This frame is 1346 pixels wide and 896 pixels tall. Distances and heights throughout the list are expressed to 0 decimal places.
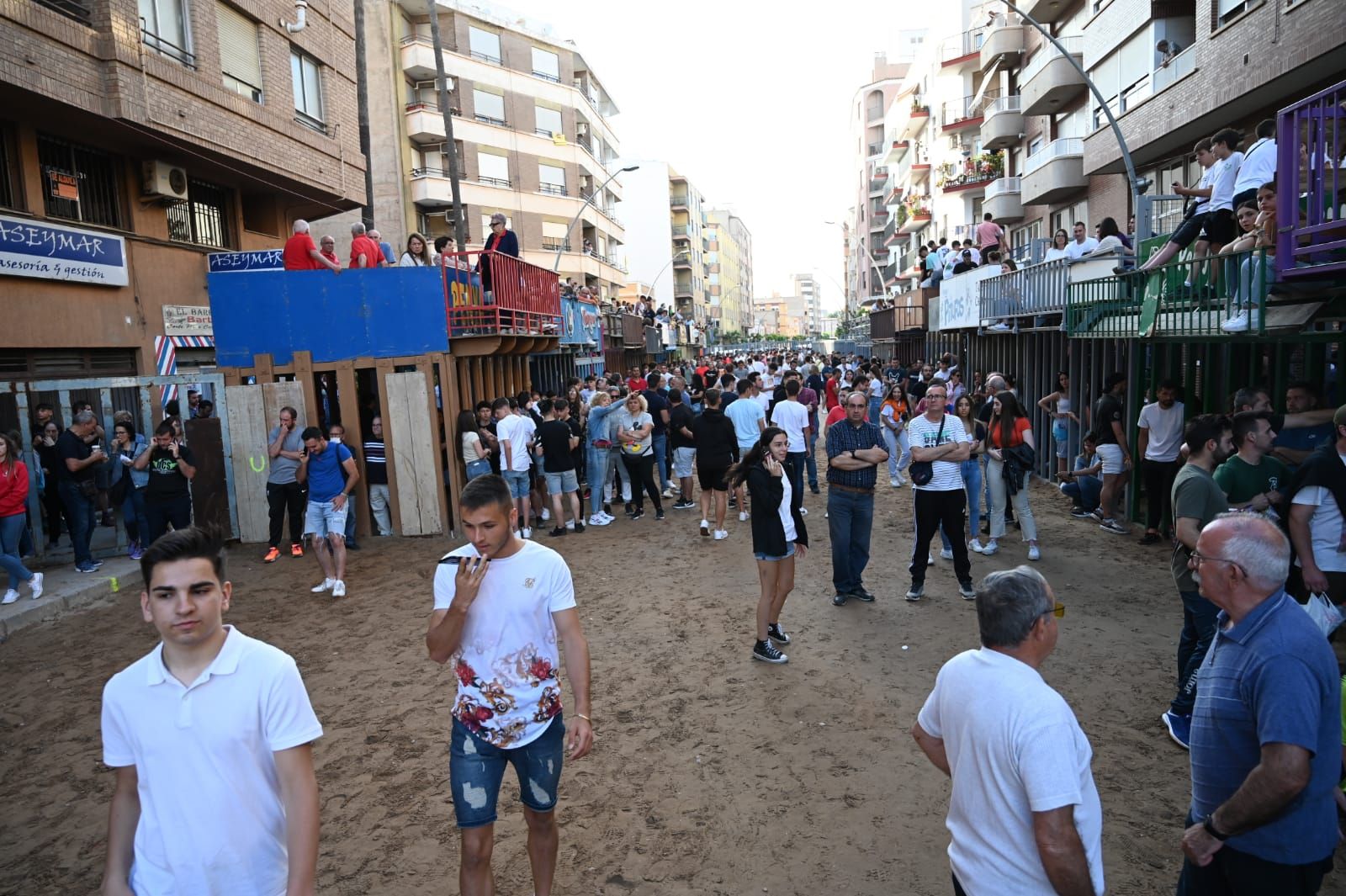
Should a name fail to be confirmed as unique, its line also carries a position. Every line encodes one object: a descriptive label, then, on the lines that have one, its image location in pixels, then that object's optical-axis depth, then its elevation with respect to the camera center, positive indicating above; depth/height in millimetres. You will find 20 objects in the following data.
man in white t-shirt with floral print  3303 -1181
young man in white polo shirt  2309 -1029
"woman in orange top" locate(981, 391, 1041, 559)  9234 -1167
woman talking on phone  6574 -1321
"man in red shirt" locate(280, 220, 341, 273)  12146 +1769
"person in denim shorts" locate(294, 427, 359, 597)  9422 -1345
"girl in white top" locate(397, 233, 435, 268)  12898 +1861
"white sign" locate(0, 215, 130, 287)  11320 +1926
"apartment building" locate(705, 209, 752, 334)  103688 +11858
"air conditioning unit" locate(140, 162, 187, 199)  13844 +3341
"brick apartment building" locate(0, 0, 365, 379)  11547 +3773
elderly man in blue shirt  2461 -1185
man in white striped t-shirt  7742 -1211
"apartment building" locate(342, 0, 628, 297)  35031 +10680
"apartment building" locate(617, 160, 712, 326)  70875 +11238
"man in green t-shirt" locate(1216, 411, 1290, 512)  5441 -879
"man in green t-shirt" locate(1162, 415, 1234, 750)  4910 -1143
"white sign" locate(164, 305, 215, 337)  14641 +1087
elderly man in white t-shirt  2260 -1143
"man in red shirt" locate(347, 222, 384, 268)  12578 +1864
